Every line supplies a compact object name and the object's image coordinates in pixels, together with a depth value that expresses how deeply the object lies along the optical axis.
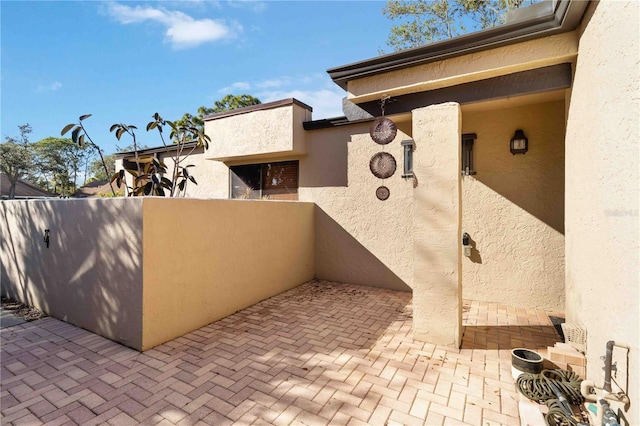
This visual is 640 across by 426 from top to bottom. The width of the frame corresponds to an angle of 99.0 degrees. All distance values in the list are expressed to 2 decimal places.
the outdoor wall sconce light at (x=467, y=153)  5.70
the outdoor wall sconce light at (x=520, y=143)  5.22
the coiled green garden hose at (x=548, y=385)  2.61
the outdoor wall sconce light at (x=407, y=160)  6.41
